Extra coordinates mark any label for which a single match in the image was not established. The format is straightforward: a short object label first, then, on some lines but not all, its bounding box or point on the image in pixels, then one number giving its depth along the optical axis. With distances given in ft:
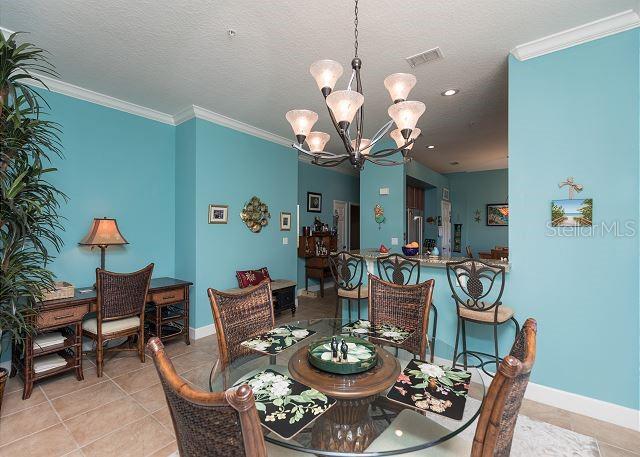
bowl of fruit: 10.73
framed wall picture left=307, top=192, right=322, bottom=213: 20.90
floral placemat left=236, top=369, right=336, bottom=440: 3.28
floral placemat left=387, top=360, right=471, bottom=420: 3.61
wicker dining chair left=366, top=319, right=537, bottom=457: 2.73
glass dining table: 3.41
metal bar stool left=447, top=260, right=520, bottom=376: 7.82
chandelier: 5.65
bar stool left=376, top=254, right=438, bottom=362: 9.57
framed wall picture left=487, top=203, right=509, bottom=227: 24.25
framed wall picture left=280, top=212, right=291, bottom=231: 16.27
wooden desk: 7.98
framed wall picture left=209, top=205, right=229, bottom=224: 12.94
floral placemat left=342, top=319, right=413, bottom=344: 5.95
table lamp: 10.21
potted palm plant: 6.78
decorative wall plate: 14.33
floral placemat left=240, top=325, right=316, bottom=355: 5.40
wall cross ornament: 7.42
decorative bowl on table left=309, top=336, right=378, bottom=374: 4.34
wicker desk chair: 9.04
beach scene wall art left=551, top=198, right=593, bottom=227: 7.31
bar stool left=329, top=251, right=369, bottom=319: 10.59
